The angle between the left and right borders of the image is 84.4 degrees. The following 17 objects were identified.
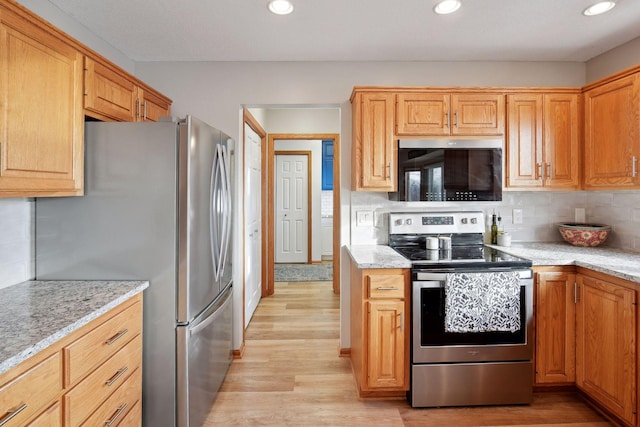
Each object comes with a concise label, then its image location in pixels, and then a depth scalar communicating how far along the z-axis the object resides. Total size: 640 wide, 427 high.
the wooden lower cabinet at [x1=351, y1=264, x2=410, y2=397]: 2.20
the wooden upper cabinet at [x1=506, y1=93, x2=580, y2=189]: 2.60
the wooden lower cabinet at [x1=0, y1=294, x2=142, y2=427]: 1.05
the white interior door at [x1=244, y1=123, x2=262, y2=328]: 3.37
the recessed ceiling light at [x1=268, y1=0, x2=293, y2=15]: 2.02
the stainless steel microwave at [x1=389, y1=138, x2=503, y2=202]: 2.55
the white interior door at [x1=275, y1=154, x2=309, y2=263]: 6.58
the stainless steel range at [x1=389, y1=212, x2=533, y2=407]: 2.13
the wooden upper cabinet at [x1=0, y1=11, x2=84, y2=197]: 1.32
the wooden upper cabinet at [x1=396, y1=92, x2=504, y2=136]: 2.56
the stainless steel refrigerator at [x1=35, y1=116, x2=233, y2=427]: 1.80
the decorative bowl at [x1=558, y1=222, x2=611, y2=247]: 2.66
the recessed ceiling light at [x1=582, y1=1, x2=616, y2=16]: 2.04
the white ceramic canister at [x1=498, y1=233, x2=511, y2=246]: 2.76
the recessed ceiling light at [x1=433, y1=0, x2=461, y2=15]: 2.02
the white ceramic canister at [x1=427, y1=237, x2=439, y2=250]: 2.62
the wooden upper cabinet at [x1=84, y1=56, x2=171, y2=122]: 1.80
